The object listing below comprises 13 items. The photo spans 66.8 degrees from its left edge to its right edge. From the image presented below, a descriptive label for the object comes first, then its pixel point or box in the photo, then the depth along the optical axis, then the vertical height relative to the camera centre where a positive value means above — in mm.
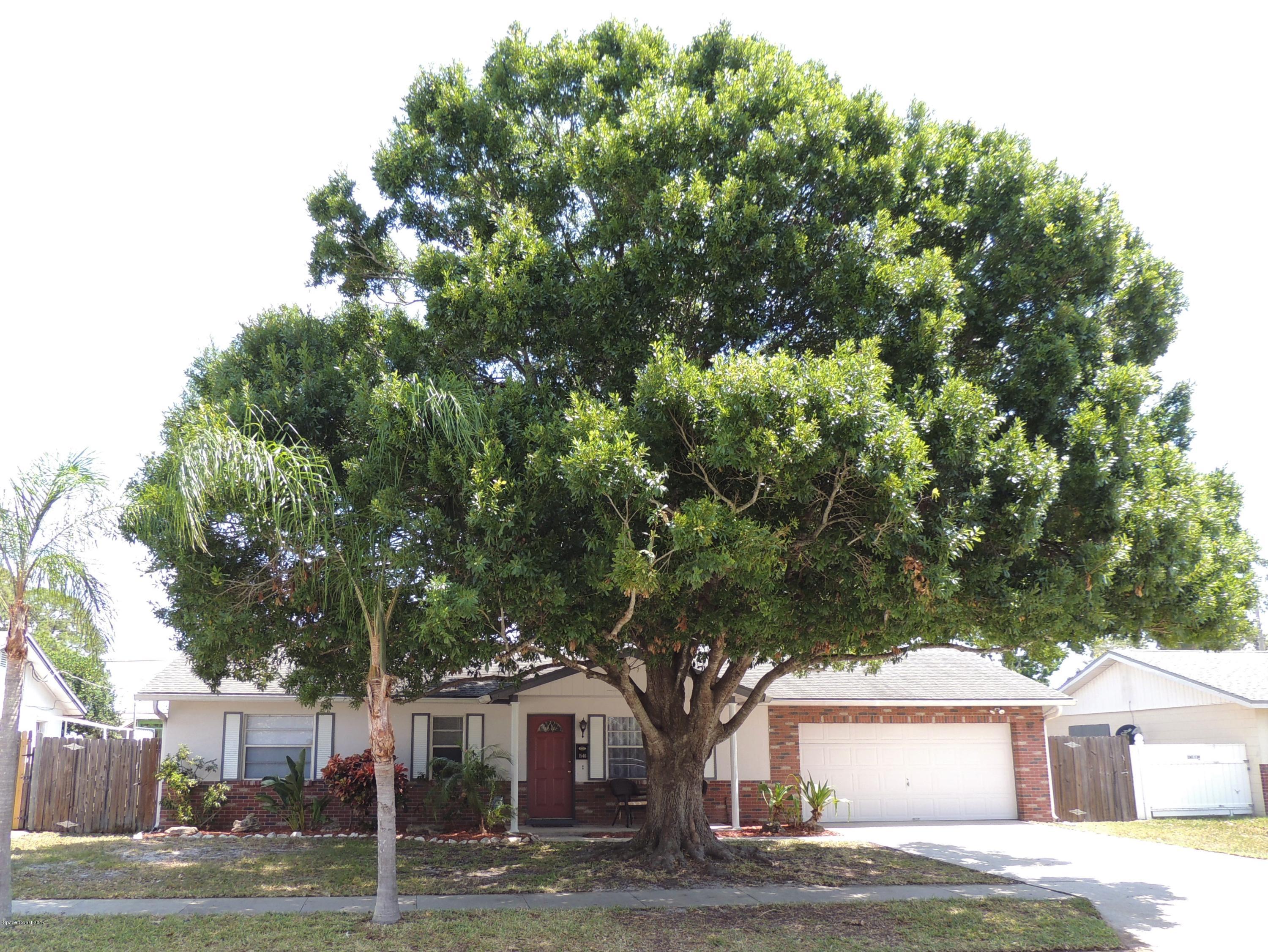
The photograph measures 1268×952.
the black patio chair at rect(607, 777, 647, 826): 18969 -1880
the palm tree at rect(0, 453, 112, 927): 10250 +1626
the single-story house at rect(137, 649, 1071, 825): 18906 -796
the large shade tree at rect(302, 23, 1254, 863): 9219 +3483
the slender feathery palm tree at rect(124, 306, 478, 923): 9828 +2009
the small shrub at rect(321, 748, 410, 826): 17625 -1455
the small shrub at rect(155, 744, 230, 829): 17594 -1596
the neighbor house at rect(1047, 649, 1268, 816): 22953 -221
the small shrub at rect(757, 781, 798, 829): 18812 -2025
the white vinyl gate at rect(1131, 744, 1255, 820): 21547 -2009
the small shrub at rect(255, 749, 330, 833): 17703 -1828
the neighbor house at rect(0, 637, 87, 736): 26391 +144
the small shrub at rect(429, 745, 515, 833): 17766 -1640
